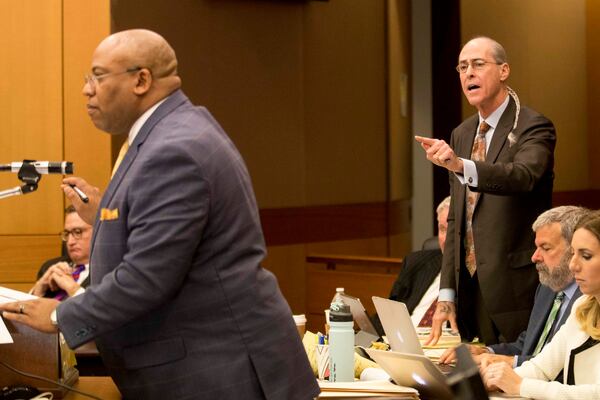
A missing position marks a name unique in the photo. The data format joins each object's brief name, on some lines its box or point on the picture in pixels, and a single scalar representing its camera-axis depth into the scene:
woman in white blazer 5.47
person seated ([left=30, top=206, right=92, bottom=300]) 9.53
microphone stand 5.06
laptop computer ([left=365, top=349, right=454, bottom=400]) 4.86
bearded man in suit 6.59
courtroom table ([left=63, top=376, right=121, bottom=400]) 5.26
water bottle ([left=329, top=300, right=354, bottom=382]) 5.62
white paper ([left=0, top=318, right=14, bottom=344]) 4.69
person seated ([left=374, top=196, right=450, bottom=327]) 10.20
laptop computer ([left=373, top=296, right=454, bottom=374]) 5.94
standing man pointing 7.27
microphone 4.99
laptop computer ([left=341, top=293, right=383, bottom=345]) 6.80
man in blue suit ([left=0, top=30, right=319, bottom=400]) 3.96
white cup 6.33
